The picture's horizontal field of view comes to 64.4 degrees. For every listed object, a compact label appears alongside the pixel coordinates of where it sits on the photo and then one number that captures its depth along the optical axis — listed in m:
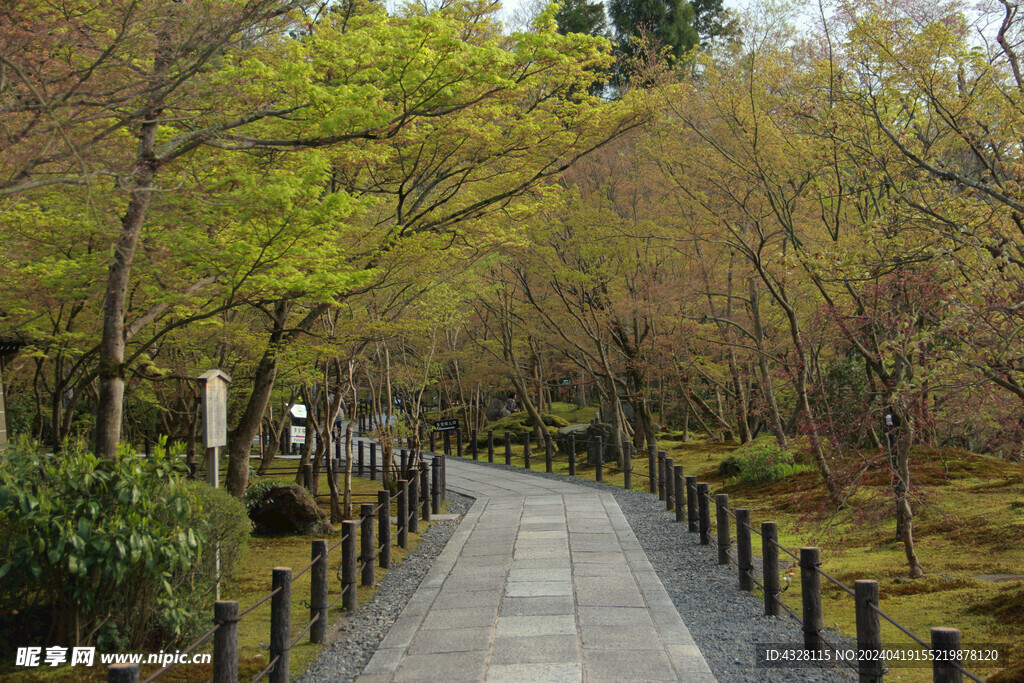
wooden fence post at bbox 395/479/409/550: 11.18
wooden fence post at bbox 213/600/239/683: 4.61
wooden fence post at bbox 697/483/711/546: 10.60
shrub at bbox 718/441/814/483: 15.97
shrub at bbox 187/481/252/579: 7.32
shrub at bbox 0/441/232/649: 6.01
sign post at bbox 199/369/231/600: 8.40
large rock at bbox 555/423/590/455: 25.56
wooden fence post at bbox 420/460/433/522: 13.65
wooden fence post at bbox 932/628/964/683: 3.68
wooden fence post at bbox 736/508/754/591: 8.00
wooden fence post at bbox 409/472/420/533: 12.23
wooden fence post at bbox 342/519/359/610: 7.84
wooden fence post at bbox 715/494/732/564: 9.23
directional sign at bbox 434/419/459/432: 21.67
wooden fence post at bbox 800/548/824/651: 5.96
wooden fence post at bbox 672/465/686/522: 12.70
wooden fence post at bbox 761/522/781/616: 6.97
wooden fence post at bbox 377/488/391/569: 9.82
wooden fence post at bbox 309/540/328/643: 6.86
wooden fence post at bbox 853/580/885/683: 4.88
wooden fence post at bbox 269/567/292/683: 5.57
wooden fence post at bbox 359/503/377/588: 8.65
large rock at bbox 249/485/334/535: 13.65
